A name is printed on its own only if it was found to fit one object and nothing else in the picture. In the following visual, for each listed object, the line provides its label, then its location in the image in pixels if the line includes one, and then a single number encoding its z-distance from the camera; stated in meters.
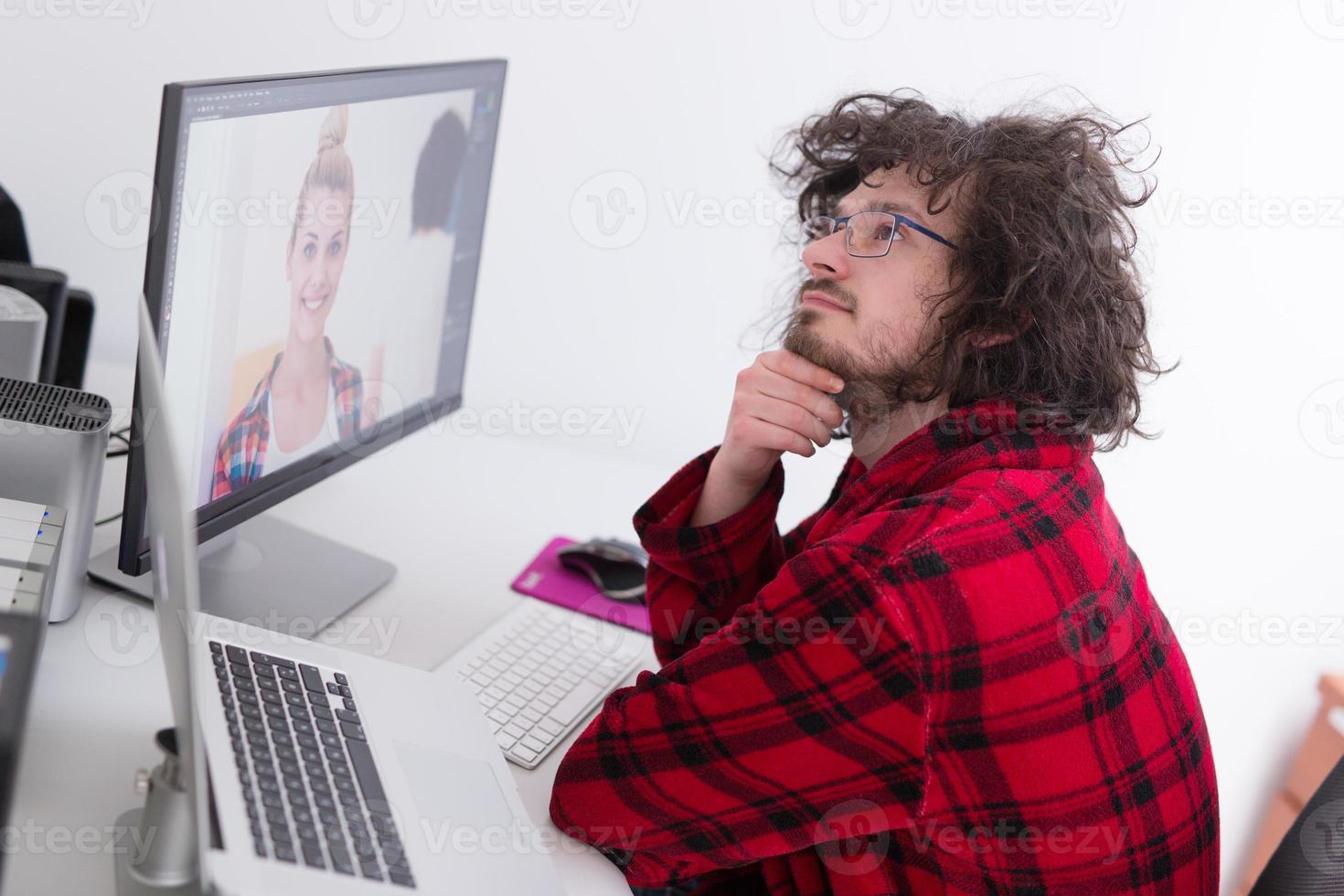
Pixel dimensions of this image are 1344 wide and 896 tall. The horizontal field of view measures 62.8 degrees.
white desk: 0.79
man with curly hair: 0.83
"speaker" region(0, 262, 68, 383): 1.19
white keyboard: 1.01
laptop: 0.61
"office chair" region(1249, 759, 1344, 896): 0.88
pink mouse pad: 1.26
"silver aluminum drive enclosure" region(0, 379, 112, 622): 0.92
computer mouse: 1.30
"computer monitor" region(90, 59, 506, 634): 0.86
